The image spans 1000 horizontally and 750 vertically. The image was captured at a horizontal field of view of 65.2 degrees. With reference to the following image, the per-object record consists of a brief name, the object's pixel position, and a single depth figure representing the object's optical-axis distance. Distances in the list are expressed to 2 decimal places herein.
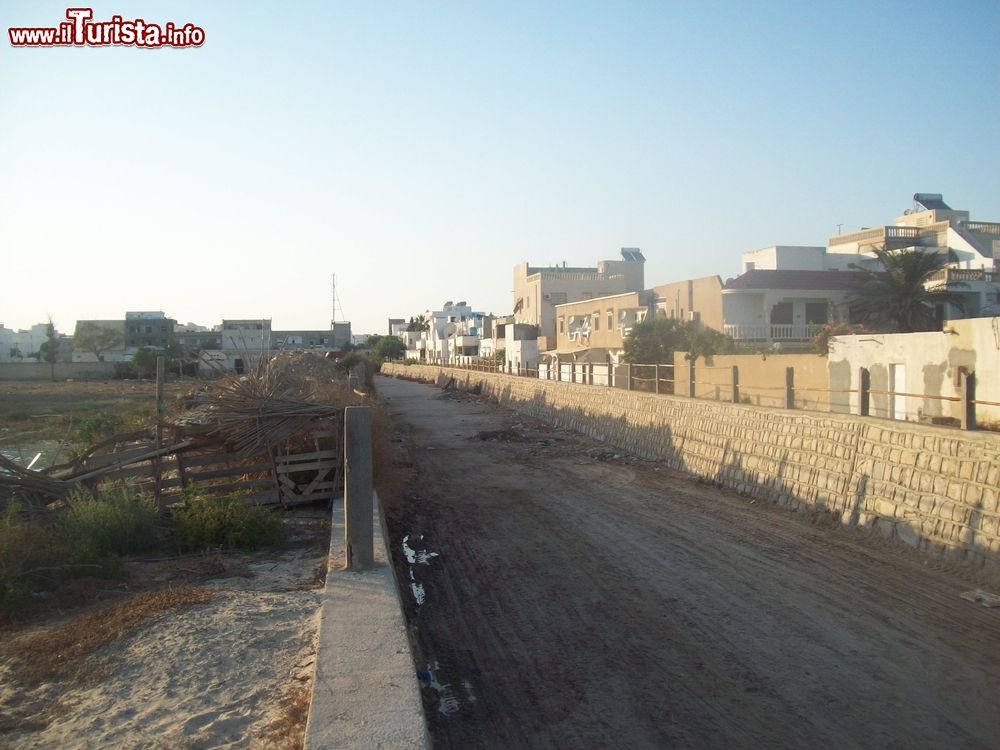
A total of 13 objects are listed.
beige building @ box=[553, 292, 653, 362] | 41.30
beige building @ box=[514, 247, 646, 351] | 62.84
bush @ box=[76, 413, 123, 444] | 23.00
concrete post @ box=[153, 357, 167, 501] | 10.31
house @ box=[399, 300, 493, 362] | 85.62
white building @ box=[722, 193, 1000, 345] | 31.75
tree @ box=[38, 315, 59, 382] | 92.89
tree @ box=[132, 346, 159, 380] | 78.69
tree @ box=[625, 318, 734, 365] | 28.62
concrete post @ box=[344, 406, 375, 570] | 7.03
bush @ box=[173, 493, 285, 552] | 8.76
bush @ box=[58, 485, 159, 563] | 7.89
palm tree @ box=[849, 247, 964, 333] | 28.92
